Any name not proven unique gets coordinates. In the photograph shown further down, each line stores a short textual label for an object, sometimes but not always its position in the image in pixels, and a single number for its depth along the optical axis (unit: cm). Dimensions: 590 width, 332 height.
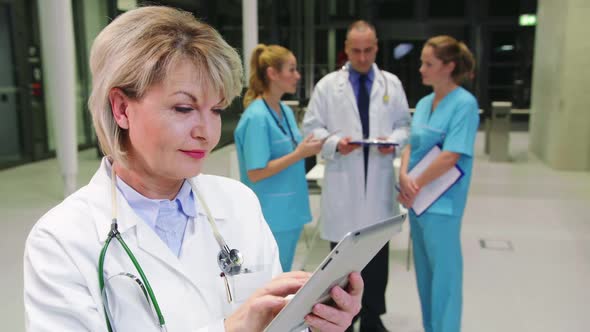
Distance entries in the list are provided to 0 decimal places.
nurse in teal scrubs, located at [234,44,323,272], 257
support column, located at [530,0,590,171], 743
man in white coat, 282
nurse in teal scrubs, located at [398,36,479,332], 249
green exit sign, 1405
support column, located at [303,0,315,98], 872
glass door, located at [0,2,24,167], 788
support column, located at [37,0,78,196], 472
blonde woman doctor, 92
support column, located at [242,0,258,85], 479
